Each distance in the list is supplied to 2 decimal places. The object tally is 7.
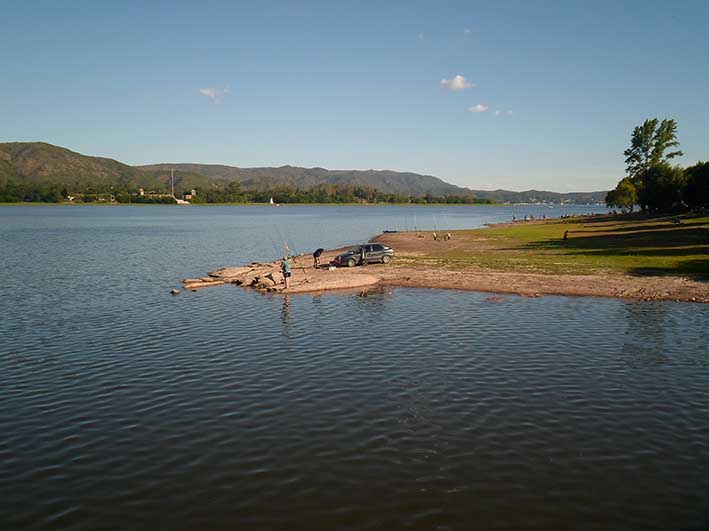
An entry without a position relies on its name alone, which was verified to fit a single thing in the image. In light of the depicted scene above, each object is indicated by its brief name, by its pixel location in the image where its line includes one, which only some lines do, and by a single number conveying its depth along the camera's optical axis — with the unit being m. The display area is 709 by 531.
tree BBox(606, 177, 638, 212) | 132.12
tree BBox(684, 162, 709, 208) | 87.38
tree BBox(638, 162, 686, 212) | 103.06
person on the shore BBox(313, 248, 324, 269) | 48.62
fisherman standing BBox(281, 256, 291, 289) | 36.96
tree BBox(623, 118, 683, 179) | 126.62
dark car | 48.78
